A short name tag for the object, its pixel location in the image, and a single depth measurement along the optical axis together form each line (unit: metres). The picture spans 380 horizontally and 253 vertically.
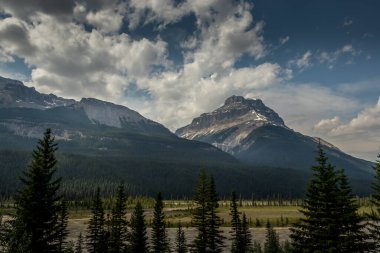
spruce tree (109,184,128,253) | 58.72
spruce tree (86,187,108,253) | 63.06
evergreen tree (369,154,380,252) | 36.96
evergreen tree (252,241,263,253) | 105.72
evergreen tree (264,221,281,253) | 84.56
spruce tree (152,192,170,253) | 66.12
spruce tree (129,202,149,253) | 63.34
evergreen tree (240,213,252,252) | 70.80
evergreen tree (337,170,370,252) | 30.55
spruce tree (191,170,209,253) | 54.03
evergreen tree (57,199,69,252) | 62.21
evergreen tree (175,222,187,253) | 92.19
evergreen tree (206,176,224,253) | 54.44
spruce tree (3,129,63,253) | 36.16
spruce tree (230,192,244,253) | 68.44
